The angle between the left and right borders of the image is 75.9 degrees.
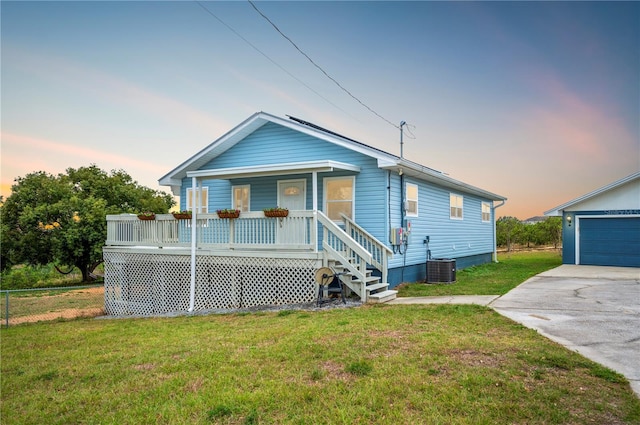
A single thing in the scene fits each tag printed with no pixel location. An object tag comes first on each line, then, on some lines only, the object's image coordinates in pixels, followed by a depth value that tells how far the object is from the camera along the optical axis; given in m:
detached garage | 16.55
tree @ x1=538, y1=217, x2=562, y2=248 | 32.62
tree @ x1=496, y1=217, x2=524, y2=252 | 32.50
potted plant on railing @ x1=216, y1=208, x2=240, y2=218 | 10.70
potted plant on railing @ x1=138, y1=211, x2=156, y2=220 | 12.13
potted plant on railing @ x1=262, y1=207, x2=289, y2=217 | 9.95
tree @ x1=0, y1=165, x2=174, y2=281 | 24.67
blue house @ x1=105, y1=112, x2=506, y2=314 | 10.09
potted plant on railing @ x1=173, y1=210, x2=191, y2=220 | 11.46
